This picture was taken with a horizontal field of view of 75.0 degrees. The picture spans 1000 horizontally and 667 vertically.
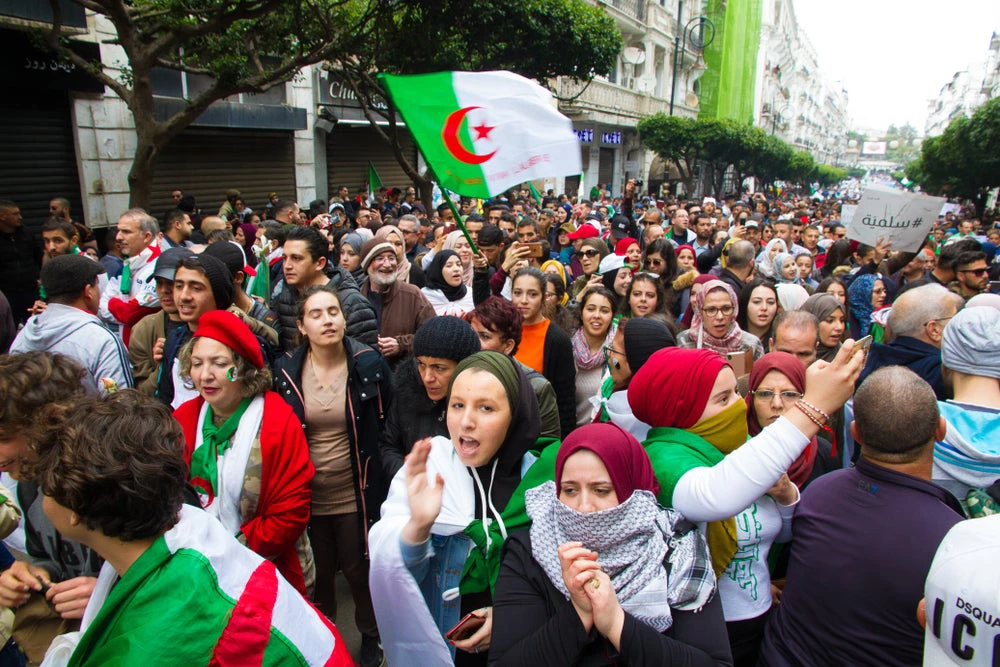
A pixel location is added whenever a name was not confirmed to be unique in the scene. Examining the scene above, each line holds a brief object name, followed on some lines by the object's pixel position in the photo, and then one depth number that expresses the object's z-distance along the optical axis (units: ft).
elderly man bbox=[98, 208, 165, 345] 13.67
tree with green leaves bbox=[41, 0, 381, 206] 25.08
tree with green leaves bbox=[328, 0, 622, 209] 35.37
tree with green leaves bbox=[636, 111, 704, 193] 92.02
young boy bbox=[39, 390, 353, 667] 4.69
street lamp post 113.23
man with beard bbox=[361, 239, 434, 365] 14.26
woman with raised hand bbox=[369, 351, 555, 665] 6.38
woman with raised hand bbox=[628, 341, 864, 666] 5.60
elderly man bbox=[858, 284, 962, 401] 10.97
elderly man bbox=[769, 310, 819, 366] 11.40
